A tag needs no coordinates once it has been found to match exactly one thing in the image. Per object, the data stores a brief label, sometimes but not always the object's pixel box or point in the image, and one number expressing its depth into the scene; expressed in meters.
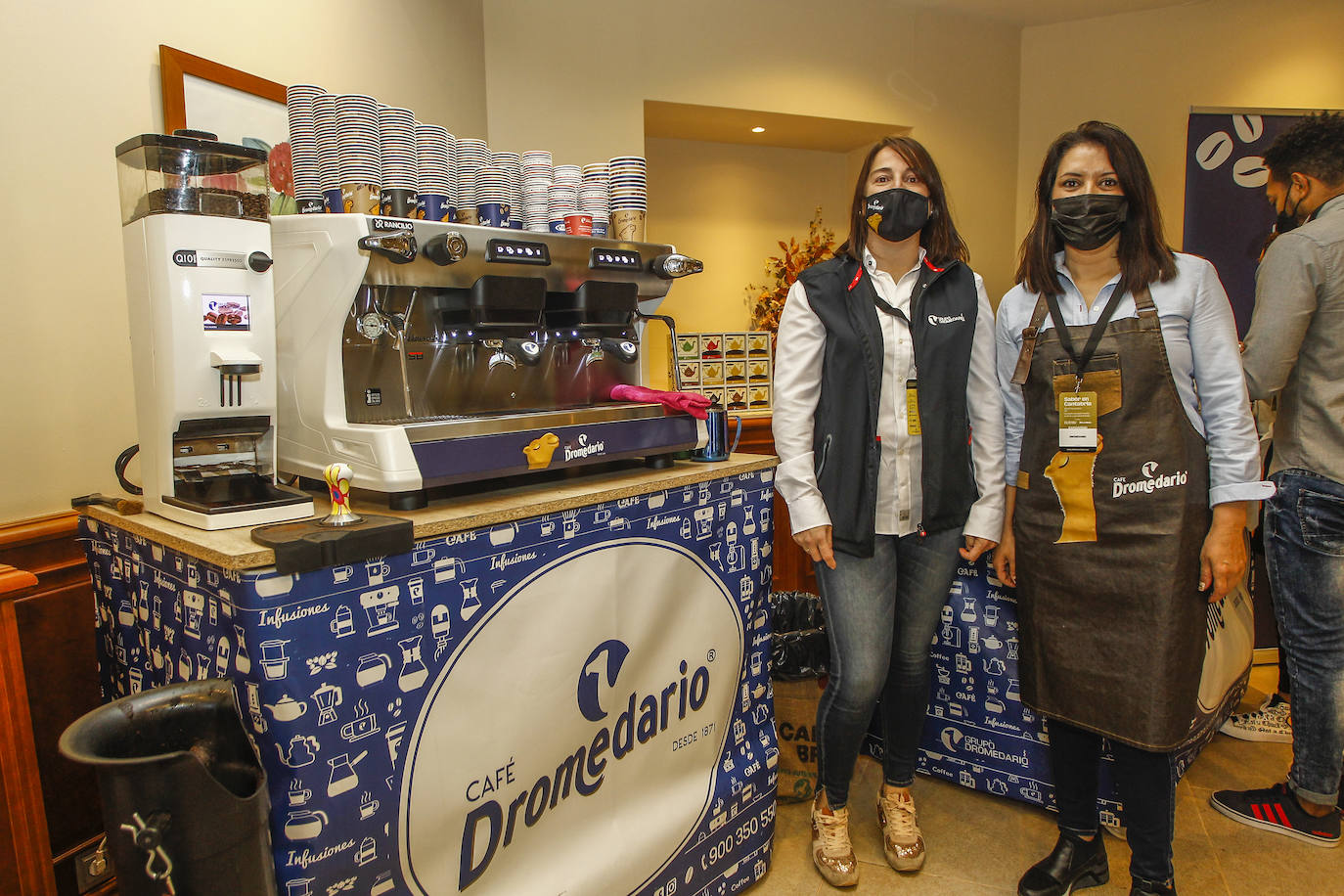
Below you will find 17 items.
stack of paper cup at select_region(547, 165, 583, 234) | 1.81
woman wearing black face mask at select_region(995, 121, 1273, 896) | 1.54
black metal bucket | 1.00
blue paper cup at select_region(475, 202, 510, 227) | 1.70
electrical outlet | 1.62
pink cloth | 1.80
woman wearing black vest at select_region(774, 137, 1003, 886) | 1.68
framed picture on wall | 1.67
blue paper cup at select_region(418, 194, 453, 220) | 1.60
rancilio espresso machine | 1.37
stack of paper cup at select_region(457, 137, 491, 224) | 1.71
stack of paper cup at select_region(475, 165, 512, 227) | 1.70
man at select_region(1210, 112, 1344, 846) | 1.85
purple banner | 3.52
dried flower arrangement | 4.46
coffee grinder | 1.22
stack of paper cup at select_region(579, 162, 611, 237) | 1.82
